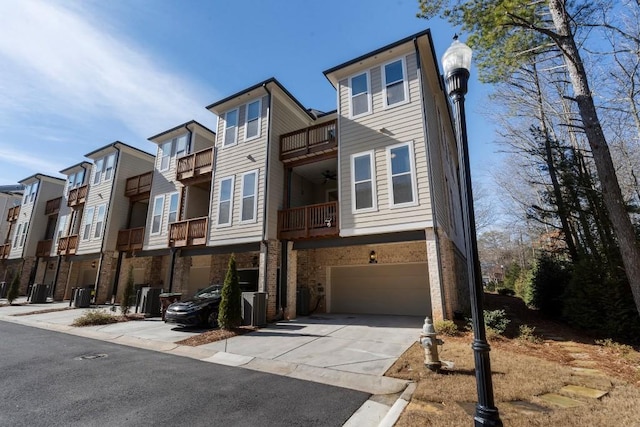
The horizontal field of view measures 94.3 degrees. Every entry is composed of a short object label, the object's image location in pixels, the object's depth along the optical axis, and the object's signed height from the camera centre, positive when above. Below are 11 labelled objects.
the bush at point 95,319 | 11.06 -1.28
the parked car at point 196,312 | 10.28 -0.93
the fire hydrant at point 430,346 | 5.59 -1.18
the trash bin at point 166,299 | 12.32 -0.59
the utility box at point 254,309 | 10.50 -0.86
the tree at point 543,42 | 7.36 +7.48
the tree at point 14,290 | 18.12 -0.26
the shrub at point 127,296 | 12.74 -0.46
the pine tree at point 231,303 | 9.69 -0.60
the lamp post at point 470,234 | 3.06 +0.55
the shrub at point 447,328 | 8.39 -1.25
